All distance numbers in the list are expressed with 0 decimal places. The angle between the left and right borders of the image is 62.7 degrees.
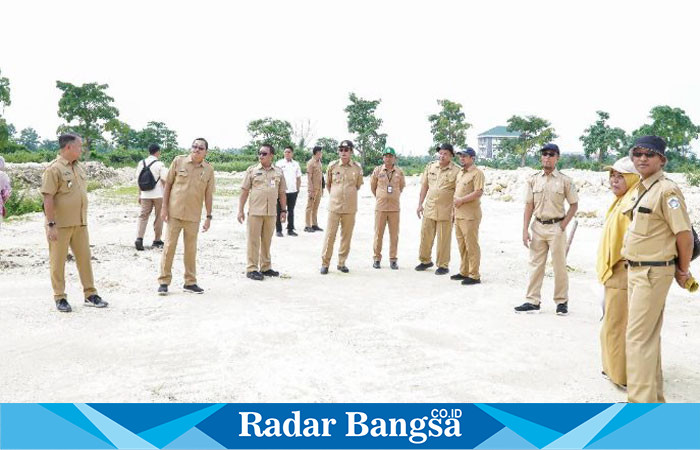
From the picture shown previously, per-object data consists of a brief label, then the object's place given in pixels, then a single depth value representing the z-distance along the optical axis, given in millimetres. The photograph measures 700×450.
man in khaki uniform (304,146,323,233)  12023
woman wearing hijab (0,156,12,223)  7069
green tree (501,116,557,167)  40681
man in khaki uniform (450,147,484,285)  7449
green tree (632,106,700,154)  38188
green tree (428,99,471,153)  40469
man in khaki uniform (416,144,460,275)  8062
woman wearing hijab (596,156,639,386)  4035
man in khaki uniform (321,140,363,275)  8086
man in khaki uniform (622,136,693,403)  3500
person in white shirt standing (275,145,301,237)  11625
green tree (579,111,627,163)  40875
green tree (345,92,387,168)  43094
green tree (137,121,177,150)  60656
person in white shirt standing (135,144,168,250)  9062
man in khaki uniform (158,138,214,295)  6594
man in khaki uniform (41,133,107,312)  5605
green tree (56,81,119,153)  44688
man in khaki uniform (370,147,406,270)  8531
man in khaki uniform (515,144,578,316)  5973
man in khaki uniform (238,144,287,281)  7602
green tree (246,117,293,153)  47659
